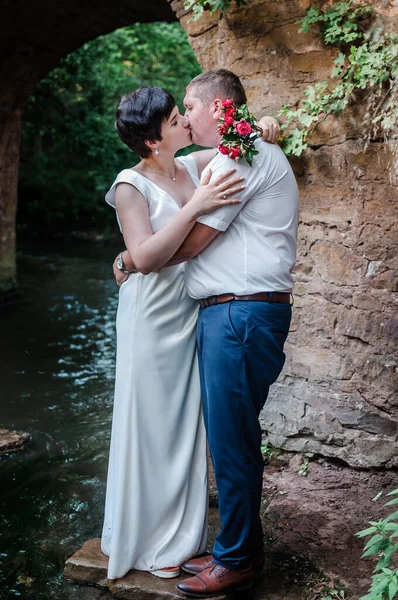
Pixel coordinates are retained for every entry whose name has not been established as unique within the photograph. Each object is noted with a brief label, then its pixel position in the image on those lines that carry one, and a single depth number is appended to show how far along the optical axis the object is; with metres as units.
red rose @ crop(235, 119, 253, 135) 2.56
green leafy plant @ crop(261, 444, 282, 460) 4.28
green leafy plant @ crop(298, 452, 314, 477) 4.07
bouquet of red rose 2.58
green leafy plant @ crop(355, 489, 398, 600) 2.20
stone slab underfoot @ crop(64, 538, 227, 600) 2.89
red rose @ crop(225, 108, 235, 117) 2.61
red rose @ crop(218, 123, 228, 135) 2.59
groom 2.67
